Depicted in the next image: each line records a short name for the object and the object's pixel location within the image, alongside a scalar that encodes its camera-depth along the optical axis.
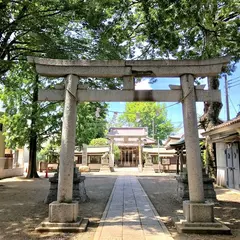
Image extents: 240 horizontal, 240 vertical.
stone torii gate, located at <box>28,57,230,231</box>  6.37
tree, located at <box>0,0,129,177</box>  9.61
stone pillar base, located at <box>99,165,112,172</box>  30.77
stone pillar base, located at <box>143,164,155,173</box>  30.29
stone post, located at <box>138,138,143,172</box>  31.20
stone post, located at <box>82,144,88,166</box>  35.62
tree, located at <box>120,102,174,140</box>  48.19
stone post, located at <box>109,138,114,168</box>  31.75
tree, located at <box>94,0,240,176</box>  9.65
